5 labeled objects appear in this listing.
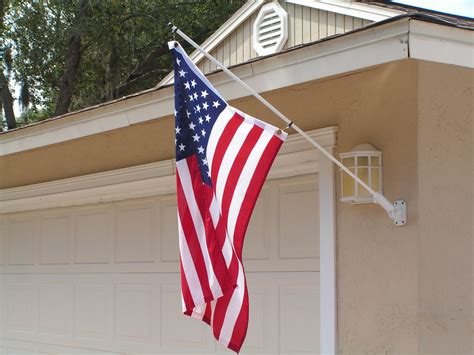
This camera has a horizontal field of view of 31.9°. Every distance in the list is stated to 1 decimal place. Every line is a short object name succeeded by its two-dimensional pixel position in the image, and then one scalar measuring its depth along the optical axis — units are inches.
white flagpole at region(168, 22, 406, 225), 195.9
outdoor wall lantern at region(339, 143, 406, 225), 204.4
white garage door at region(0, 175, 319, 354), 238.5
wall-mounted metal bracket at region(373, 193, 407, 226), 197.6
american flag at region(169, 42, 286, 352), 181.9
